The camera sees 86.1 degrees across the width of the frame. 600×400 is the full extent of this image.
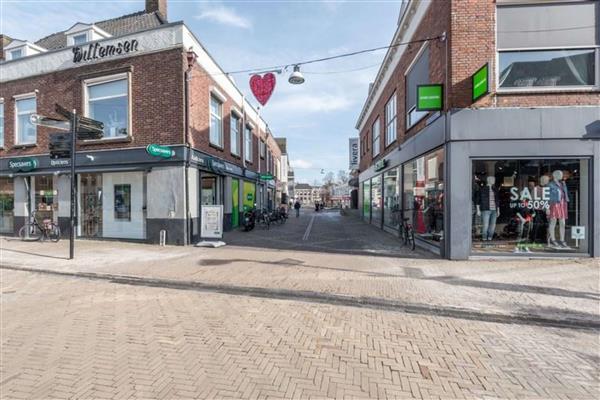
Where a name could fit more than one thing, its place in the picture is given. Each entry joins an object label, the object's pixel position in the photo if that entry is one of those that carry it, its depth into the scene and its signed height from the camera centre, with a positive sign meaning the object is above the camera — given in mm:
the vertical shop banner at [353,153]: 32938 +4808
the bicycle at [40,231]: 12719 -1279
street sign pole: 9078 +912
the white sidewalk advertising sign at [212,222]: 11586 -826
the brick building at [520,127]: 8211 +1826
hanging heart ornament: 9422 +3366
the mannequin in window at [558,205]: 8461 -189
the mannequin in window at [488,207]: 8672 -241
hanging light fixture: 9250 +3529
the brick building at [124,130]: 11562 +2812
